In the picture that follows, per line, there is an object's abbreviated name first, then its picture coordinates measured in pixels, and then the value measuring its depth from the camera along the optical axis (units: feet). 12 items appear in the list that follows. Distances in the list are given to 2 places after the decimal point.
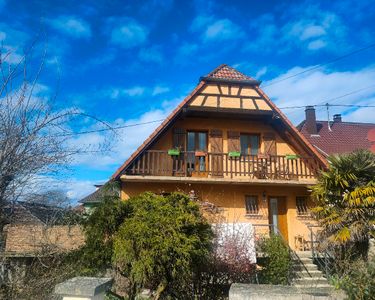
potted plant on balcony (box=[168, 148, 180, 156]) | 46.93
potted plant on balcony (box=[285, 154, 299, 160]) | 49.47
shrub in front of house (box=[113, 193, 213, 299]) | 19.88
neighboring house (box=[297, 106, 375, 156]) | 63.05
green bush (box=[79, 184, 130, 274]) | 20.83
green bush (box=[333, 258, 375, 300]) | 15.12
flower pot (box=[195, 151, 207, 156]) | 48.19
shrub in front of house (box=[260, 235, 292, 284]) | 32.71
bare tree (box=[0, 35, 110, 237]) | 12.46
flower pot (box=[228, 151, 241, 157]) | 48.95
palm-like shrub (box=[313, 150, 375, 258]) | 30.58
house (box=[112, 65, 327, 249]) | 47.16
